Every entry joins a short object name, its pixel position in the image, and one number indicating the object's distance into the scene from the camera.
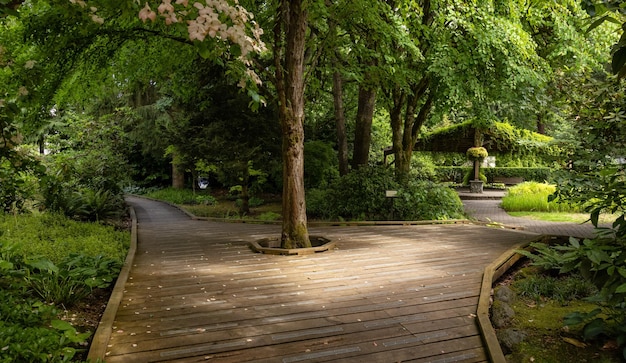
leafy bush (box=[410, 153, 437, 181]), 18.40
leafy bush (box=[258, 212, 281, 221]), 12.07
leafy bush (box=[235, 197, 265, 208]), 15.68
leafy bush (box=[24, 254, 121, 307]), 4.20
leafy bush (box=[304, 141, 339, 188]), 14.88
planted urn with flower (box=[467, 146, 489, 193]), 19.47
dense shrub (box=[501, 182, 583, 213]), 13.50
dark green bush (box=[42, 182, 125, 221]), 9.82
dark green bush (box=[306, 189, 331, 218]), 12.17
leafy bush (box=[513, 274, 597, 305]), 4.81
